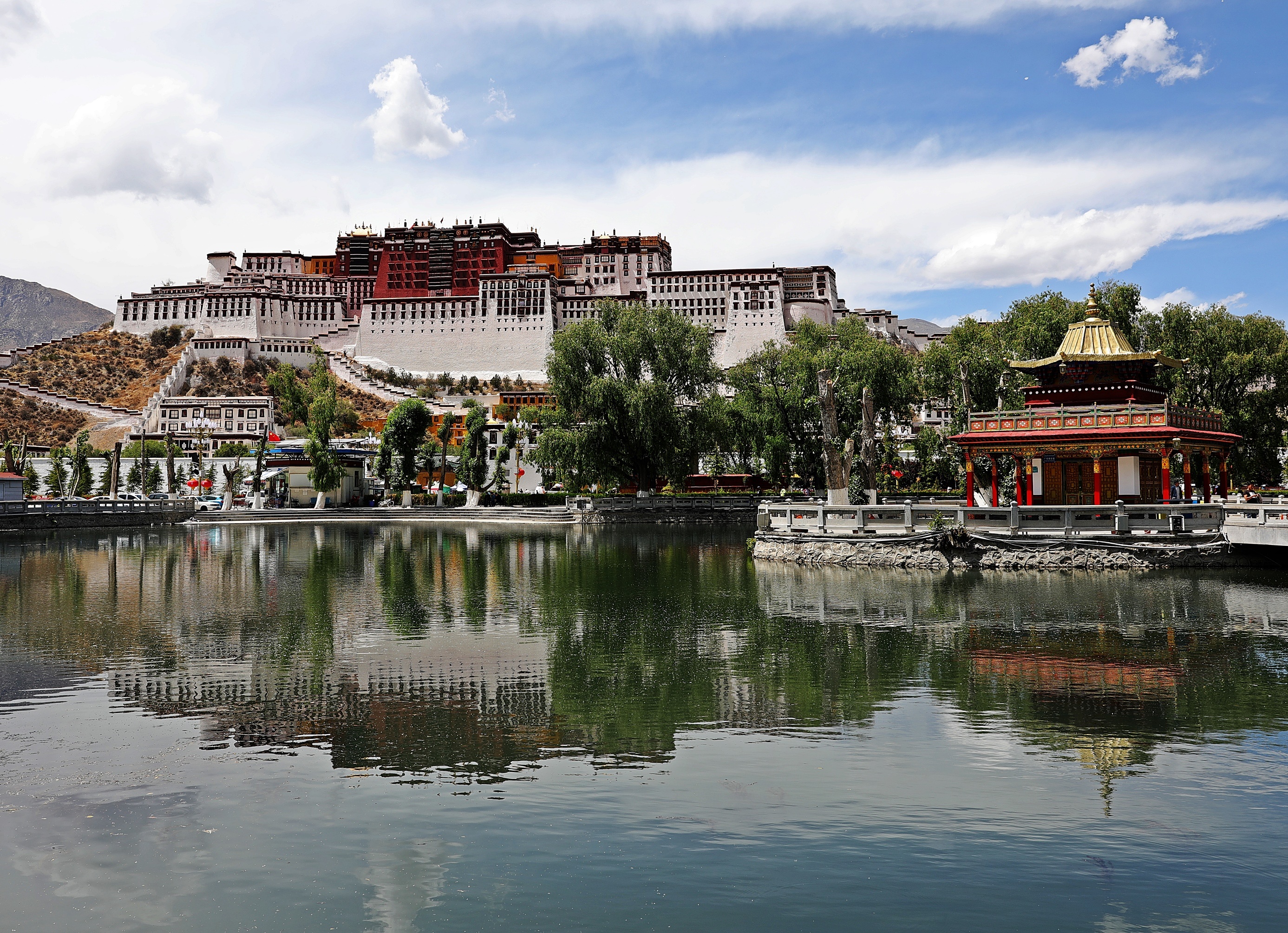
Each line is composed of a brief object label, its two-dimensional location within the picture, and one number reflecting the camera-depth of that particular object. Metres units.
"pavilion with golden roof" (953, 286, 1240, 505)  32.25
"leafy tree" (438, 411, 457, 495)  67.46
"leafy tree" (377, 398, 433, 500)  66.12
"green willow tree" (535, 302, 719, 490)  55.69
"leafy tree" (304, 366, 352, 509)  63.53
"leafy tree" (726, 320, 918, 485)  55.62
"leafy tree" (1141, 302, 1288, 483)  46.75
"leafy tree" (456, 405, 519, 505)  64.88
